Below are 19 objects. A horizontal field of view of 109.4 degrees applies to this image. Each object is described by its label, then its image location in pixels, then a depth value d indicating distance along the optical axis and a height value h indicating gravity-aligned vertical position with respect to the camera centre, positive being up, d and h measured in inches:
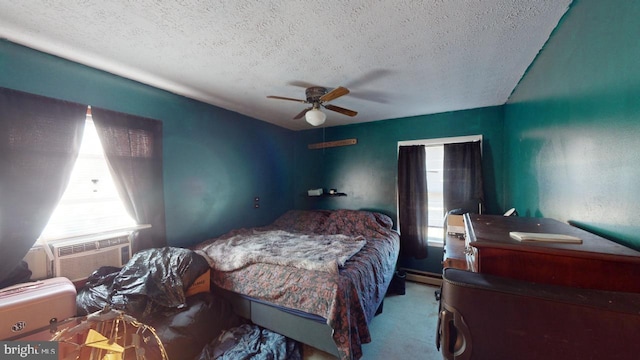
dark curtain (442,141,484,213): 117.9 -1.0
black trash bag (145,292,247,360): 66.0 -44.5
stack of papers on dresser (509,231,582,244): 31.1 -9.1
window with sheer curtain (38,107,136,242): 75.3 -6.0
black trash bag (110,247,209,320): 66.6 -31.2
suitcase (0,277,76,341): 51.3 -29.8
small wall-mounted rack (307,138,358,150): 153.7 +24.4
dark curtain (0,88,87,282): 62.3 +6.2
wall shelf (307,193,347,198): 157.2 -11.9
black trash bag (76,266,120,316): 64.5 -32.6
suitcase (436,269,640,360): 22.2 -15.9
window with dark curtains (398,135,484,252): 119.6 -3.2
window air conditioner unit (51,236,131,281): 71.6 -24.6
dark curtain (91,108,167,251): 82.8 +7.2
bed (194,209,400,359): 65.2 -36.2
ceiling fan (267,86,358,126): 91.2 +30.7
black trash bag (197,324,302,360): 68.9 -52.9
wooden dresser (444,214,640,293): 25.7 -10.9
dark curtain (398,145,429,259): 130.6 -14.6
